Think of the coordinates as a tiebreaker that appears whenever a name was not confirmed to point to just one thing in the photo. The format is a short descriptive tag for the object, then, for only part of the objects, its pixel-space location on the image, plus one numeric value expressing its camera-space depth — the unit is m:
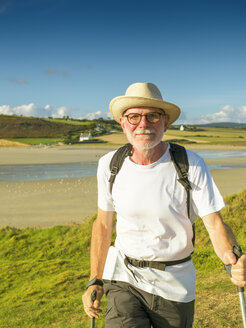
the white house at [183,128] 174.12
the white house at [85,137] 134.88
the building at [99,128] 159.07
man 2.95
